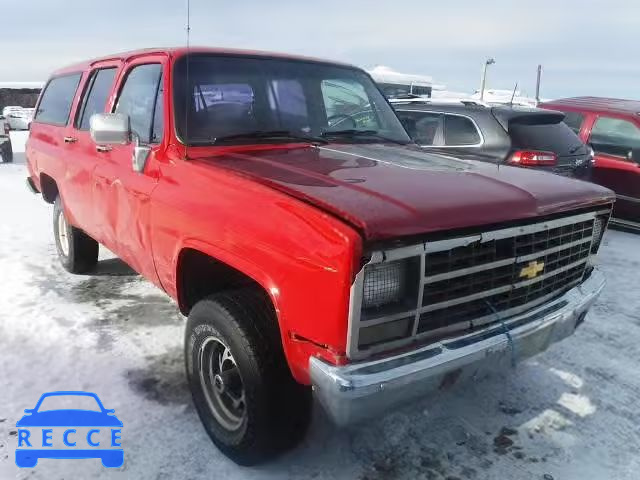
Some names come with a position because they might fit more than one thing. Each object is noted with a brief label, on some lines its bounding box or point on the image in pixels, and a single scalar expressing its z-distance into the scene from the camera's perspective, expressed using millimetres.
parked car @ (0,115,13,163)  13375
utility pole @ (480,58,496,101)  14250
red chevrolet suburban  2102
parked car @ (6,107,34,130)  22250
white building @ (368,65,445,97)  25581
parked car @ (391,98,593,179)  6262
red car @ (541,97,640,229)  7387
